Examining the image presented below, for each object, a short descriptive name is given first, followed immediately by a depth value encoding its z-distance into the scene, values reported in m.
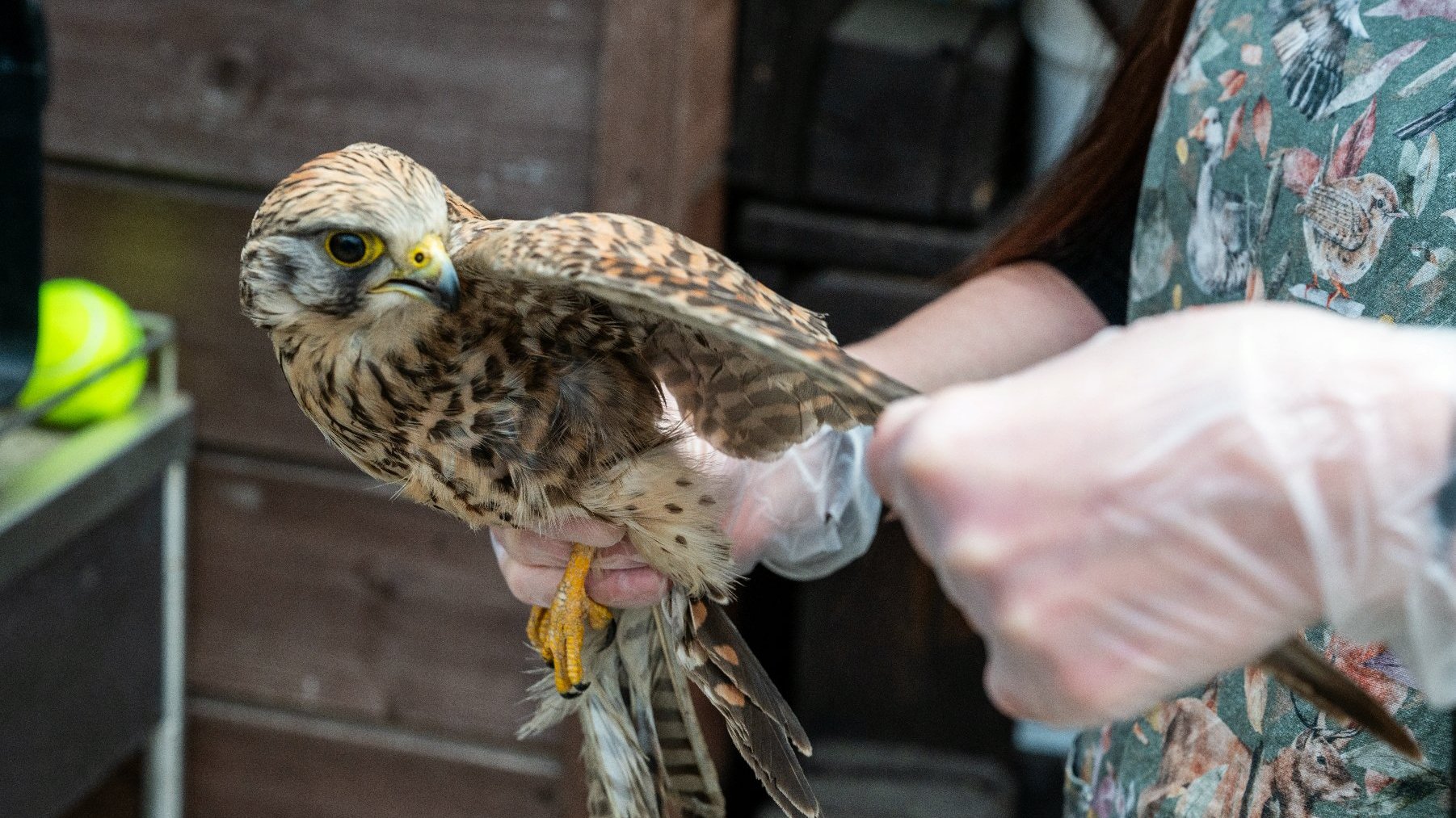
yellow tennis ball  1.68
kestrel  1.46
